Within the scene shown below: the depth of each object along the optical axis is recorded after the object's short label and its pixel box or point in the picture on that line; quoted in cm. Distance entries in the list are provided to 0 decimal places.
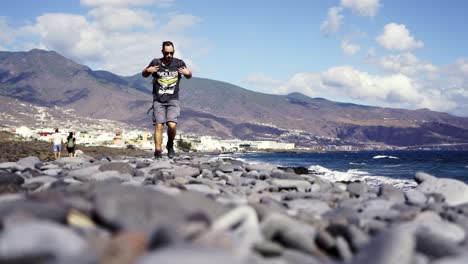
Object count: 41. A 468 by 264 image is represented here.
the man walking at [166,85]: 1017
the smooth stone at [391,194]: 546
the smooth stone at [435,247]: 288
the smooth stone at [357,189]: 604
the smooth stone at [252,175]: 732
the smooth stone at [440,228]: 341
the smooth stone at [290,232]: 309
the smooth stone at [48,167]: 739
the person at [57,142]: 2160
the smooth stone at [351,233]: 317
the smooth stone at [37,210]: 287
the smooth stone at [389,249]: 259
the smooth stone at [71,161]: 864
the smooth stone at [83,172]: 610
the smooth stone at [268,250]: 289
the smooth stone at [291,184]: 624
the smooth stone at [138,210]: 284
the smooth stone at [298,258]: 290
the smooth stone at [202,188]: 512
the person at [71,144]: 2127
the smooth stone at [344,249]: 304
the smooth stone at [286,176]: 675
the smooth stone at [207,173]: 721
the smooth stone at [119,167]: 680
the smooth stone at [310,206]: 454
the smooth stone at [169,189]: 445
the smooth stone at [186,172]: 690
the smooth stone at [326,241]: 317
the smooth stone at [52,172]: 652
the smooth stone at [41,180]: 537
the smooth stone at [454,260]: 266
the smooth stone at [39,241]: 237
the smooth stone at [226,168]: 800
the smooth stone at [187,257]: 223
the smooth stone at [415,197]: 526
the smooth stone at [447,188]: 575
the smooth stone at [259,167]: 826
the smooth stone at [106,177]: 583
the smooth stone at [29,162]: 766
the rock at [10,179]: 513
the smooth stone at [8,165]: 707
